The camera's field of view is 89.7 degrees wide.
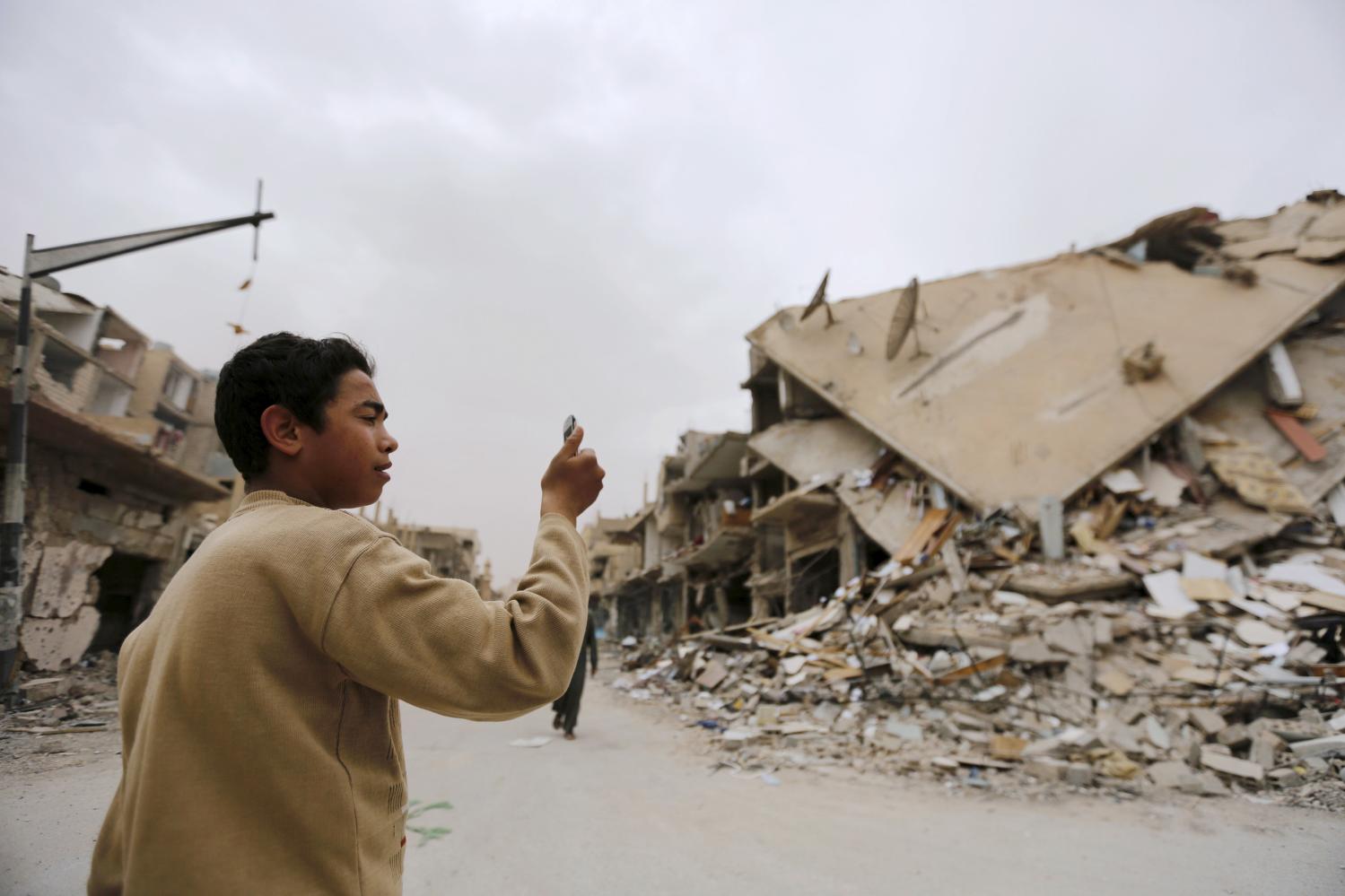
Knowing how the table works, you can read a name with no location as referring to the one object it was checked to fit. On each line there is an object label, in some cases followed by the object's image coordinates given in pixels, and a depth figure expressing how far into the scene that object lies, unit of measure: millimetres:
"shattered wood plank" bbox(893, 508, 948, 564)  12141
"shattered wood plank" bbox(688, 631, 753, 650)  11234
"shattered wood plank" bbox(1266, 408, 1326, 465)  11414
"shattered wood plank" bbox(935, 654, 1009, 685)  7605
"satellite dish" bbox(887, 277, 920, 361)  14070
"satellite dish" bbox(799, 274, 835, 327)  15920
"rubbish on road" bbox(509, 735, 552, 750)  6672
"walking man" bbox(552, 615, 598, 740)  7219
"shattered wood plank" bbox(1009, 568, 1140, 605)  9180
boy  887
